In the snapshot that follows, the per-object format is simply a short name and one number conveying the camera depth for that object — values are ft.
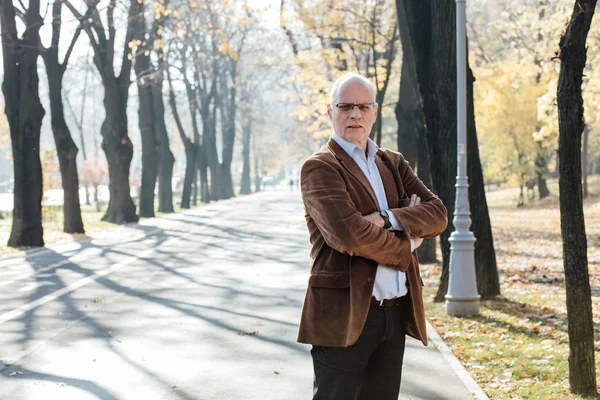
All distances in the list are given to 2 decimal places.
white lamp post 36.60
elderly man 12.44
